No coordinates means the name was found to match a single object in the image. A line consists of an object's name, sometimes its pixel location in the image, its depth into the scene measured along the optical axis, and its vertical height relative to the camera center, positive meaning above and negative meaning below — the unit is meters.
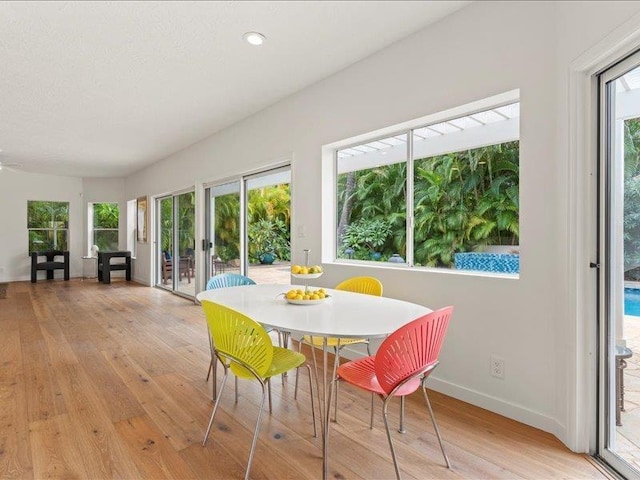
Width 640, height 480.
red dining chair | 1.44 -0.50
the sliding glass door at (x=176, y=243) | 6.38 -0.13
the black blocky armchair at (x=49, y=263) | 8.29 -0.64
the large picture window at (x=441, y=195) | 2.45 +0.32
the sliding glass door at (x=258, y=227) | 4.78 +0.13
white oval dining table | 1.56 -0.40
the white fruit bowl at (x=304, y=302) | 2.09 -0.38
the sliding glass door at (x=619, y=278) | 1.72 -0.21
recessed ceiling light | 2.67 +1.49
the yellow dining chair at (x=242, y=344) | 1.59 -0.49
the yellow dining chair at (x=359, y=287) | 2.36 -0.39
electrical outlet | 2.25 -0.82
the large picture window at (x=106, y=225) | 9.41 +0.29
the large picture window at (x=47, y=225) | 8.61 +0.27
